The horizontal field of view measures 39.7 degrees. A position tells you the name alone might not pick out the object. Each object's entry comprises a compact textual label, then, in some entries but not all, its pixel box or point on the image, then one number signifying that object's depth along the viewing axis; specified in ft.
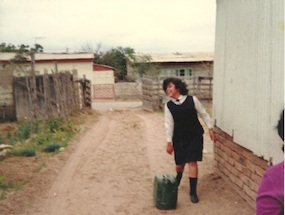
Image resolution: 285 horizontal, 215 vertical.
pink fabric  5.65
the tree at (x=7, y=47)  114.35
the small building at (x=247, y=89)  12.67
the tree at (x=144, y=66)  110.71
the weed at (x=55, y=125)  37.11
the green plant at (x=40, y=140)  30.98
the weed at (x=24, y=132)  34.78
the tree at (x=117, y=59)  139.33
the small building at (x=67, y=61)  100.53
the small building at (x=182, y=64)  106.93
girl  16.72
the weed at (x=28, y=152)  26.96
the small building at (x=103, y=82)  103.76
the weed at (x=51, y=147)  28.73
